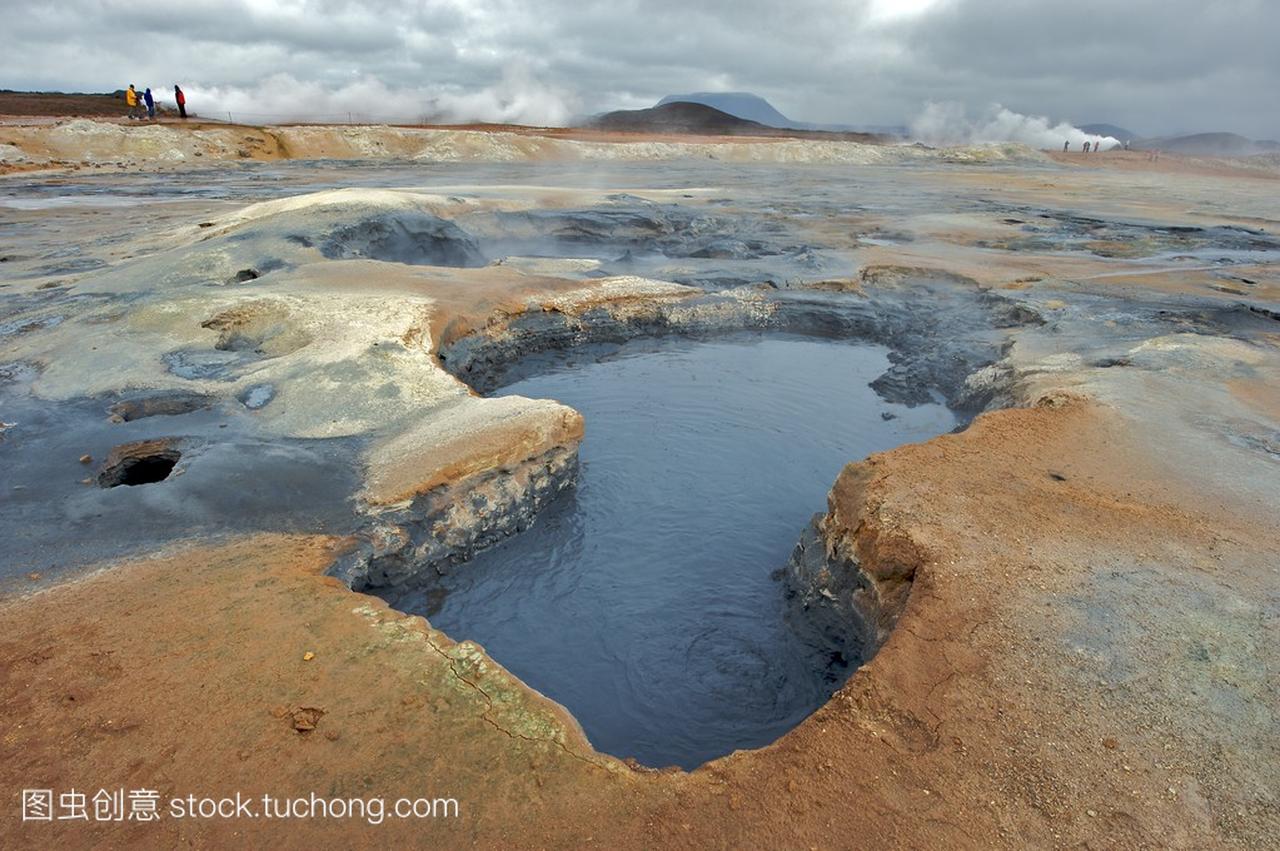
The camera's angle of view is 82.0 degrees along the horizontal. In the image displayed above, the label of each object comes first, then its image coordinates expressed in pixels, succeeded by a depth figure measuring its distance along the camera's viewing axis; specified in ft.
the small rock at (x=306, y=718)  9.74
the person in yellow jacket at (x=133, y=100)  112.68
